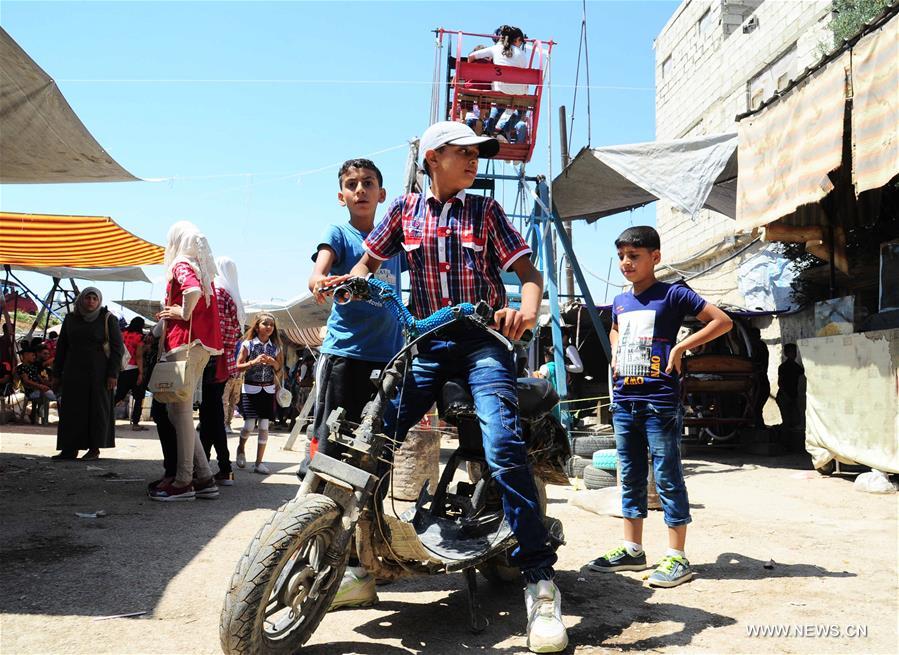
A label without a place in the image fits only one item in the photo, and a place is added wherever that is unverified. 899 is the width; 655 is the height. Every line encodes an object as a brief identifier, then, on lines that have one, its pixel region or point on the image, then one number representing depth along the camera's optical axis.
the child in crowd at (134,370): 11.88
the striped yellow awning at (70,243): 10.07
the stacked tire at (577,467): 7.83
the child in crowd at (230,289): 6.39
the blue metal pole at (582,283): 9.37
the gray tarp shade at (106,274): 14.53
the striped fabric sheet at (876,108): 5.90
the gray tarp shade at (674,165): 7.98
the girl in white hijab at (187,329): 5.25
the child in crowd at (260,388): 7.84
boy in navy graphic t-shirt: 3.75
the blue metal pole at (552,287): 9.55
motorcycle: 2.16
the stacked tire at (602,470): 6.93
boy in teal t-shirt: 3.68
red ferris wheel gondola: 9.95
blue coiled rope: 2.72
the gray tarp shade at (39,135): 4.96
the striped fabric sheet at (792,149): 6.73
